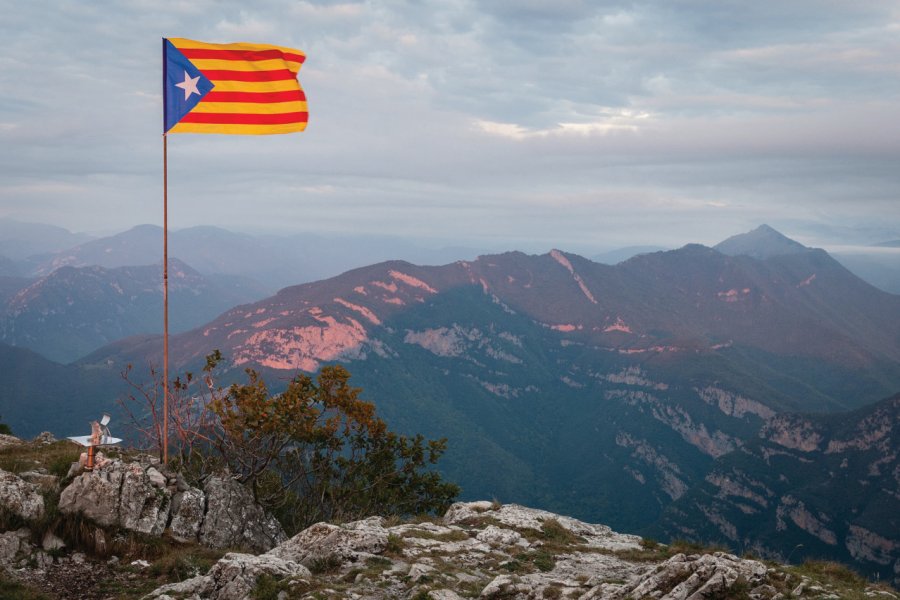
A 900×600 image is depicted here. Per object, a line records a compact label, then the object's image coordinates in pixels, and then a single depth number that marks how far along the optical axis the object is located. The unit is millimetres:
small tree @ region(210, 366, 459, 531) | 27719
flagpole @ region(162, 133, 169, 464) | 22703
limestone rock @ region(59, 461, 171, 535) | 21328
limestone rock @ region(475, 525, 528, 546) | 22547
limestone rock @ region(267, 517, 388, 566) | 19344
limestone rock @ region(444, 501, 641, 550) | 24531
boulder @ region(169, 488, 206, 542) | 22281
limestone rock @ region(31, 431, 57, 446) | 31994
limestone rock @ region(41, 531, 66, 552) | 19938
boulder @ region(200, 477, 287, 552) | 22984
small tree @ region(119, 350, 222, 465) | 25594
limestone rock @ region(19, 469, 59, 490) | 22219
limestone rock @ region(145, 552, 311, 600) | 16203
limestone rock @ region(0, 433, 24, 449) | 30853
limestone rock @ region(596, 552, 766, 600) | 14686
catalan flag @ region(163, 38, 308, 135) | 23547
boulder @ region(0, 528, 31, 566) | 18920
